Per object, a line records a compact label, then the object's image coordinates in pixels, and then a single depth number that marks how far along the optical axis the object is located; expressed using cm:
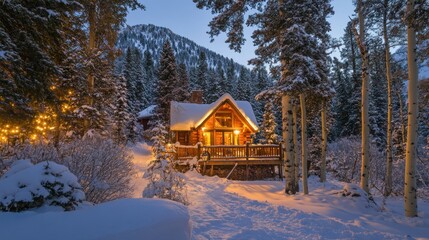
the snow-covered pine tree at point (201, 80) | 5300
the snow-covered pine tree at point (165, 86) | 3084
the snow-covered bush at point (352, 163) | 2060
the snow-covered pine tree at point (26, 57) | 583
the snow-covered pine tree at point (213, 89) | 5050
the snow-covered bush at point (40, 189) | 365
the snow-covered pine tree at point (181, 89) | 3167
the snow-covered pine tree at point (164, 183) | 835
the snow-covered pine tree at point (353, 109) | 3098
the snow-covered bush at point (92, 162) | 717
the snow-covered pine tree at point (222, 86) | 5062
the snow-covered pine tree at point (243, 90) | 5025
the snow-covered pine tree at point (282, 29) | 1213
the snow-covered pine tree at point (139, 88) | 5017
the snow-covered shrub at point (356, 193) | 1063
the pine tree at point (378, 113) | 3189
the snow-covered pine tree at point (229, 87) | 5472
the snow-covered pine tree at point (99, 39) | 1291
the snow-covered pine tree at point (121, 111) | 3502
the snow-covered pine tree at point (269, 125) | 3365
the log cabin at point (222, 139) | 2028
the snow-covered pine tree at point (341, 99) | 3612
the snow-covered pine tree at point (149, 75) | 5777
